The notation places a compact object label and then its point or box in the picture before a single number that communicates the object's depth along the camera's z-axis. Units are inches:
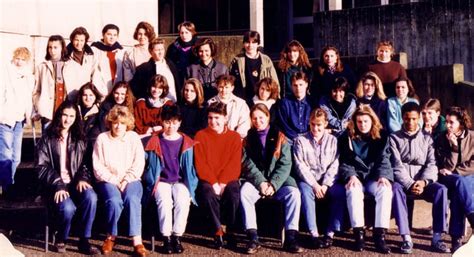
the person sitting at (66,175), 249.8
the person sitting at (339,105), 295.0
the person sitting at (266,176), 255.8
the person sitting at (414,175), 256.1
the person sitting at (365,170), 255.4
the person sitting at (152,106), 286.5
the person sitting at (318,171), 259.8
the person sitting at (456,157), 260.2
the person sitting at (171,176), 252.7
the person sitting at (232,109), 292.2
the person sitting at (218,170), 258.2
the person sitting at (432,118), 292.2
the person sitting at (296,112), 292.4
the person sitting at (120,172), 249.6
